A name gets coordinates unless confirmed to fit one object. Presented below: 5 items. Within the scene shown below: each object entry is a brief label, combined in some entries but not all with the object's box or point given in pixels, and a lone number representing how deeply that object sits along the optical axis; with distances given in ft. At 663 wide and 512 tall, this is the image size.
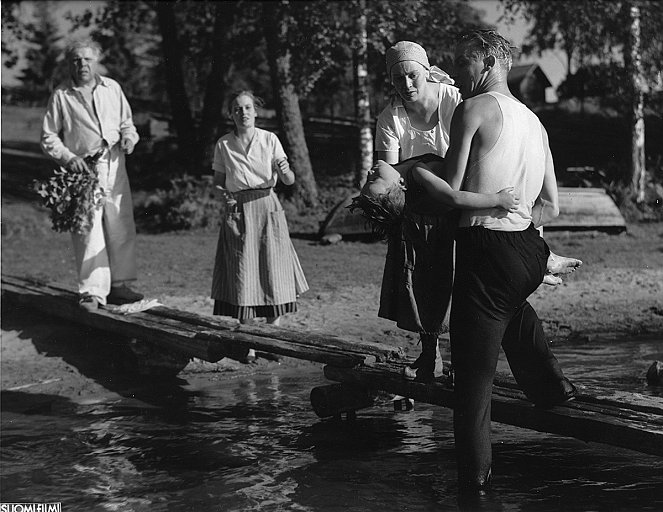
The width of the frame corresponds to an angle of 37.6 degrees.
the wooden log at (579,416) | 14.80
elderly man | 27.96
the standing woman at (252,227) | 26.40
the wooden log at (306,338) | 21.25
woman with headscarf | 16.22
